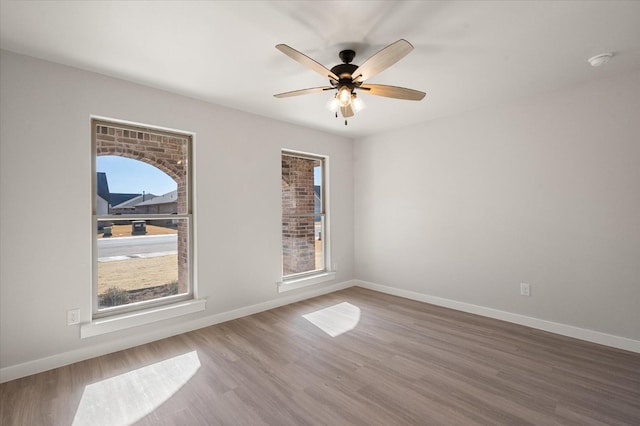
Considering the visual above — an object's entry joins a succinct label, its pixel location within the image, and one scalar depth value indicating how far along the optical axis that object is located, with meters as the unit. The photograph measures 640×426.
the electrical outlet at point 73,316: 2.56
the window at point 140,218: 2.83
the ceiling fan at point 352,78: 2.00
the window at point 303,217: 4.35
